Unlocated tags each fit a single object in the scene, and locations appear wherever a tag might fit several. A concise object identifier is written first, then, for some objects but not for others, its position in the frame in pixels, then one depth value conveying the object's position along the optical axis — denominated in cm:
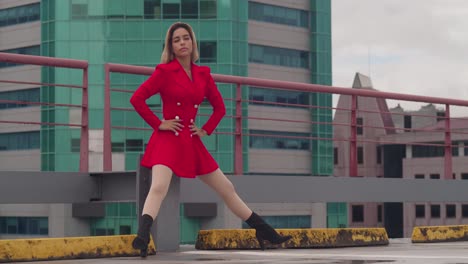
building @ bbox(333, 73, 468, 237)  10449
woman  854
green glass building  7181
